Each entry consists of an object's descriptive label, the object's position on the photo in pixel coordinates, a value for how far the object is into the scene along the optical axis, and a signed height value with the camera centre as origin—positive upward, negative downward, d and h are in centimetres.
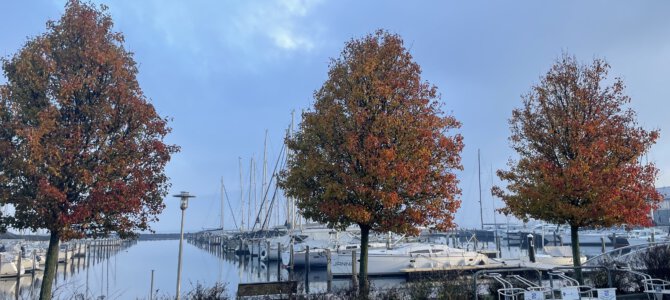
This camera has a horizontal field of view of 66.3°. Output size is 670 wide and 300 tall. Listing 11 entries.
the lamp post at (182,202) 1770 +113
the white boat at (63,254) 6178 -236
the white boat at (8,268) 4169 -278
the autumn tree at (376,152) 1465 +247
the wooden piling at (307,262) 3377 -171
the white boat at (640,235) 5753 +38
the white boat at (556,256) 3406 -129
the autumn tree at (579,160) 1633 +254
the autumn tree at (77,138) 1242 +242
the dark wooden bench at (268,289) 1213 -132
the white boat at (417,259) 3372 -147
